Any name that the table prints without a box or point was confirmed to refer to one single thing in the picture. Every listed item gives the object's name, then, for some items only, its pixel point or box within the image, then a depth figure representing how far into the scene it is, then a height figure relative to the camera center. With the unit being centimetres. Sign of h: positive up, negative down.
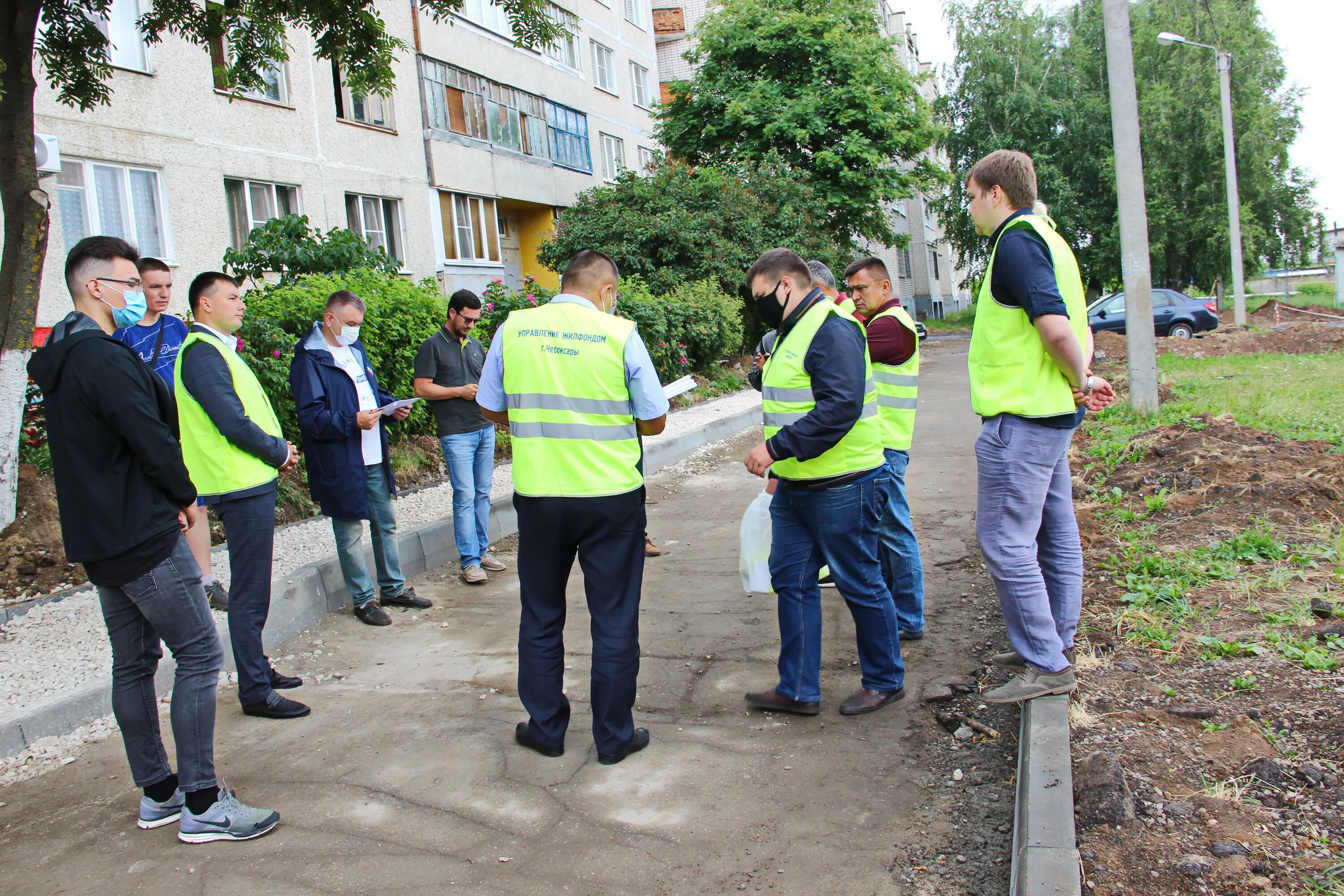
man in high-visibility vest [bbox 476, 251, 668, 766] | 385 -44
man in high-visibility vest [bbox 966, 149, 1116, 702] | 379 -26
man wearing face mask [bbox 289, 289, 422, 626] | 563 -24
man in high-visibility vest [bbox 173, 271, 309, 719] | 444 -24
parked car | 2584 +9
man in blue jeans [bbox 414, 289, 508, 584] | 667 -22
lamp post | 2609 +346
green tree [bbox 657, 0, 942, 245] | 2884 +727
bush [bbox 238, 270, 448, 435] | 856 +65
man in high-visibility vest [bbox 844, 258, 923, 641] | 504 -47
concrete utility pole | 1120 +116
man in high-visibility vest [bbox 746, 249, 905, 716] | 399 -54
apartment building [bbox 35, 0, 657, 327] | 1538 +485
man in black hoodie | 322 -38
